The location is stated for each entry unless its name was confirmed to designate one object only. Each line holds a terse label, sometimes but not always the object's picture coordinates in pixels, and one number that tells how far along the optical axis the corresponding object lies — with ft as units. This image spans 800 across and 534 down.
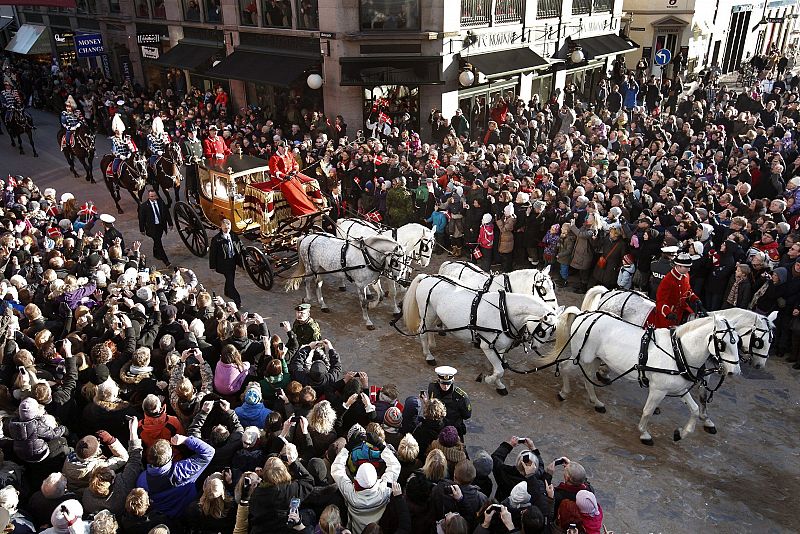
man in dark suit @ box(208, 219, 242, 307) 35.47
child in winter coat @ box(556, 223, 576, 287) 37.60
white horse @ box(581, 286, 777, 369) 22.74
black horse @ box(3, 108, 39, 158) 73.20
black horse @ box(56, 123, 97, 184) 60.85
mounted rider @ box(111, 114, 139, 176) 51.37
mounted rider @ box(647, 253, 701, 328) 26.61
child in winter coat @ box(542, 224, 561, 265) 38.34
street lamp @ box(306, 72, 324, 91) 65.62
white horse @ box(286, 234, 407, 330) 34.47
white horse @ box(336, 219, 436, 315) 35.68
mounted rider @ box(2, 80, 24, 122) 72.90
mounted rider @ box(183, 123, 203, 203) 51.31
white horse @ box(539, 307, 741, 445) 23.00
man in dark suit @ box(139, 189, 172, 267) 41.19
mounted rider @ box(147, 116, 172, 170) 53.57
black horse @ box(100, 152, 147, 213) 50.90
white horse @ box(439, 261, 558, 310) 28.07
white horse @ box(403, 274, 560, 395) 27.14
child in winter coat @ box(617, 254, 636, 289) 35.32
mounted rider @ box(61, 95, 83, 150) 61.56
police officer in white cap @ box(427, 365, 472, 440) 21.88
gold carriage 39.83
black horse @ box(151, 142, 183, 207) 51.57
